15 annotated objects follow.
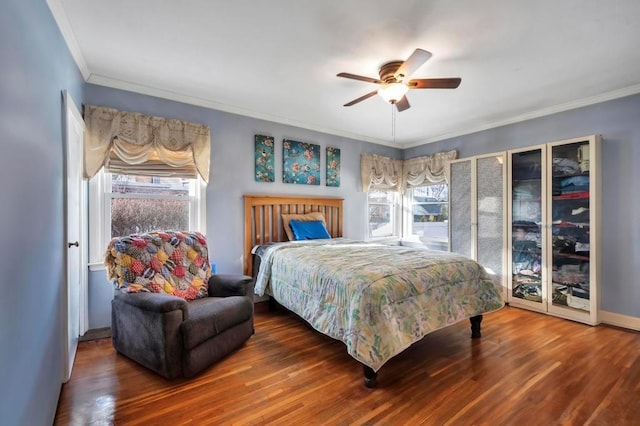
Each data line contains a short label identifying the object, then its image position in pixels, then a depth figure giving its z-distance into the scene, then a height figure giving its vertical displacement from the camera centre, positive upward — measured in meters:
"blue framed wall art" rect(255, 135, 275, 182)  3.73 +0.70
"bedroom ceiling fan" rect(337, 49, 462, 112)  2.20 +1.04
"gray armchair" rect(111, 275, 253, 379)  1.98 -0.87
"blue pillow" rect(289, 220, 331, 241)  3.72 -0.24
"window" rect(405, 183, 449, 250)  4.78 -0.07
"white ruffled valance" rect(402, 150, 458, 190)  4.58 +0.71
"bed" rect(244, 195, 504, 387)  1.88 -0.63
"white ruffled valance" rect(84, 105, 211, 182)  2.68 +0.69
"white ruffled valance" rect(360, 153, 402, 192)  4.80 +0.68
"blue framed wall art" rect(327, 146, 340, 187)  4.43 +0.70
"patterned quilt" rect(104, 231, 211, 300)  2.31 -0.44
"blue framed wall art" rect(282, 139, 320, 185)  3.98 +0.71
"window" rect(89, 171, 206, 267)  2.78 +0.07
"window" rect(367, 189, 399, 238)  5.07 -0.03
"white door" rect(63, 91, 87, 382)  1.98 -0.20
